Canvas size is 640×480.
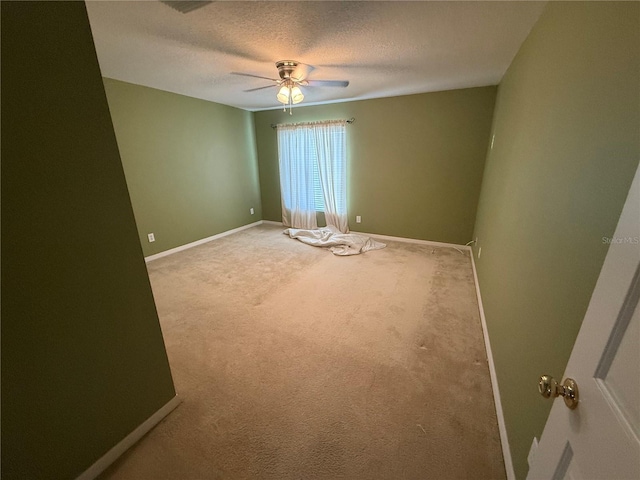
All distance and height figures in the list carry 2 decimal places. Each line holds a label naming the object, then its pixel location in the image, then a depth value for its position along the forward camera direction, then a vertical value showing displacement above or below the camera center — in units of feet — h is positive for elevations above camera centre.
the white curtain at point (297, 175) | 14.35 -0.58
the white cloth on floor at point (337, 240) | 12.39 -3.80
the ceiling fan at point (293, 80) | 7.20 +2.56
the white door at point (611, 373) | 1.33 -1.22
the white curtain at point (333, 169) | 13.42 -0.22
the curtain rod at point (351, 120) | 12.92 +2.20
